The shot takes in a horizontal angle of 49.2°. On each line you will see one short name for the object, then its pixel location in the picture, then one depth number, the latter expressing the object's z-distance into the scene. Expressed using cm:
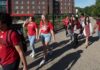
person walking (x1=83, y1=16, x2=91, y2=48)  496
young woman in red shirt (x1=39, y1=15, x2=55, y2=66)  361
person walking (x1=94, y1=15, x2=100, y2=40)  449
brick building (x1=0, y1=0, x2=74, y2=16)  4364
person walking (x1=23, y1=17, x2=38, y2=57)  378
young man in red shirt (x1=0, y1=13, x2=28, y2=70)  167
